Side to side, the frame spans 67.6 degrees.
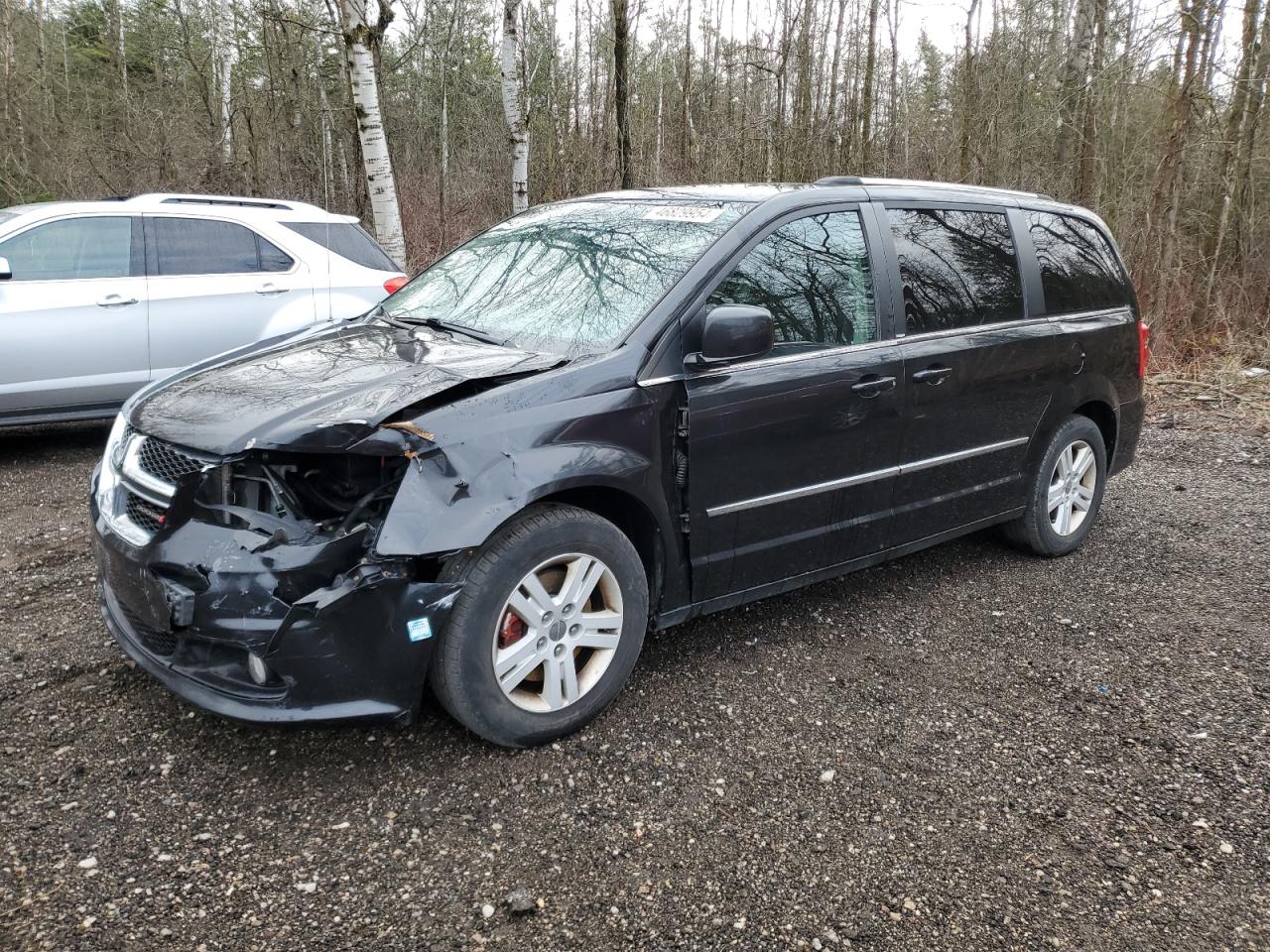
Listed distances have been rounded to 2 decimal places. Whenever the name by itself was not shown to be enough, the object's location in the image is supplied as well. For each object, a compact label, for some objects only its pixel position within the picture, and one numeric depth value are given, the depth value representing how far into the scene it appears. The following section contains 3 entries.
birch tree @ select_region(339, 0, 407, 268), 9.52
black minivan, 2.70
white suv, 6.25
